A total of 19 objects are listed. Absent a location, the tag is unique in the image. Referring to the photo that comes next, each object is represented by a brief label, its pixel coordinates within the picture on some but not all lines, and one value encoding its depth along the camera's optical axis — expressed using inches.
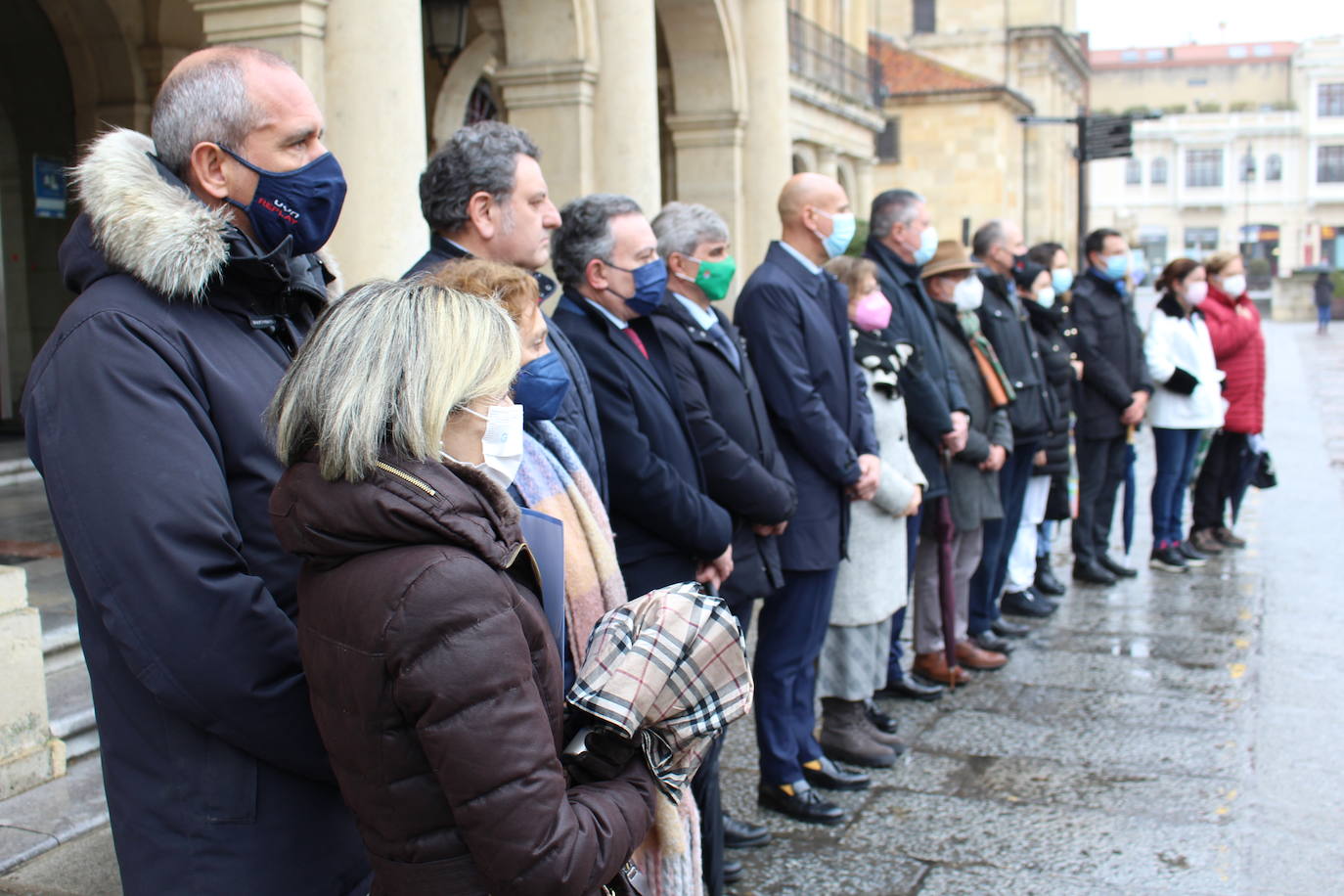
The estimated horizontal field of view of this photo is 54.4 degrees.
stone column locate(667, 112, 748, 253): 531.2
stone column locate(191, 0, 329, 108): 250.8
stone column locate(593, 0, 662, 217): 371.9
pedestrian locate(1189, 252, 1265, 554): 377.7
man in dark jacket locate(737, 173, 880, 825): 185.9
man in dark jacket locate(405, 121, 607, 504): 139.2
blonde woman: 73.8
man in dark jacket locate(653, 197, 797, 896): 167.9
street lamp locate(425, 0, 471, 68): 393.7
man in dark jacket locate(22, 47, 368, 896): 81.4
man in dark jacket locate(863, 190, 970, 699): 231.6
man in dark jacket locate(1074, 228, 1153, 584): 333.7
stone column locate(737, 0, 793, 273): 530.9
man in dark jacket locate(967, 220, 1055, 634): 273.8
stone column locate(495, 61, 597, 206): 368.2
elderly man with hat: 249.9
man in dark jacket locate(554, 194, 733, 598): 152.8
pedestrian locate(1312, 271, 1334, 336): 1590.8
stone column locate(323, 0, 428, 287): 256.2
